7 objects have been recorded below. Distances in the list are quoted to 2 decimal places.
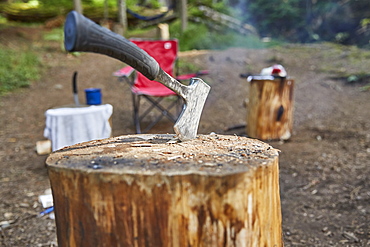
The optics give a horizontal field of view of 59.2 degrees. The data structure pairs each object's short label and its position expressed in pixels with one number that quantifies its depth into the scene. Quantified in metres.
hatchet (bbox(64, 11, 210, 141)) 1.03
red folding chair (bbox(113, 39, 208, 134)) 4.38
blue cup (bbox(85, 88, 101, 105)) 3.19
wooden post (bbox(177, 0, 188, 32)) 8.64
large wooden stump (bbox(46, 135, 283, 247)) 1.07
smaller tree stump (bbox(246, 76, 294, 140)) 4.00
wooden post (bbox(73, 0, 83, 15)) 7.79
